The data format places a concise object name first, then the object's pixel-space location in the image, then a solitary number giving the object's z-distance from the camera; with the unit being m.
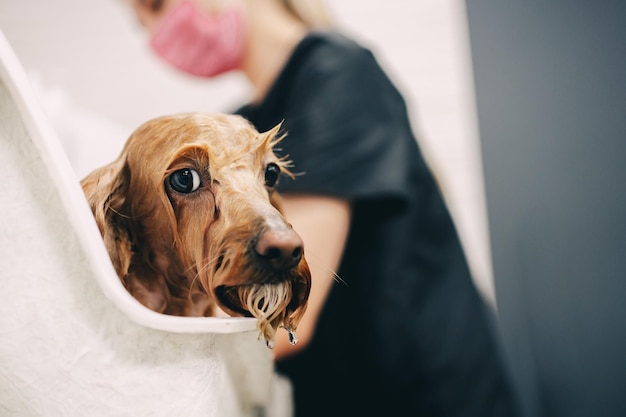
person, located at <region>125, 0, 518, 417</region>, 0.41
